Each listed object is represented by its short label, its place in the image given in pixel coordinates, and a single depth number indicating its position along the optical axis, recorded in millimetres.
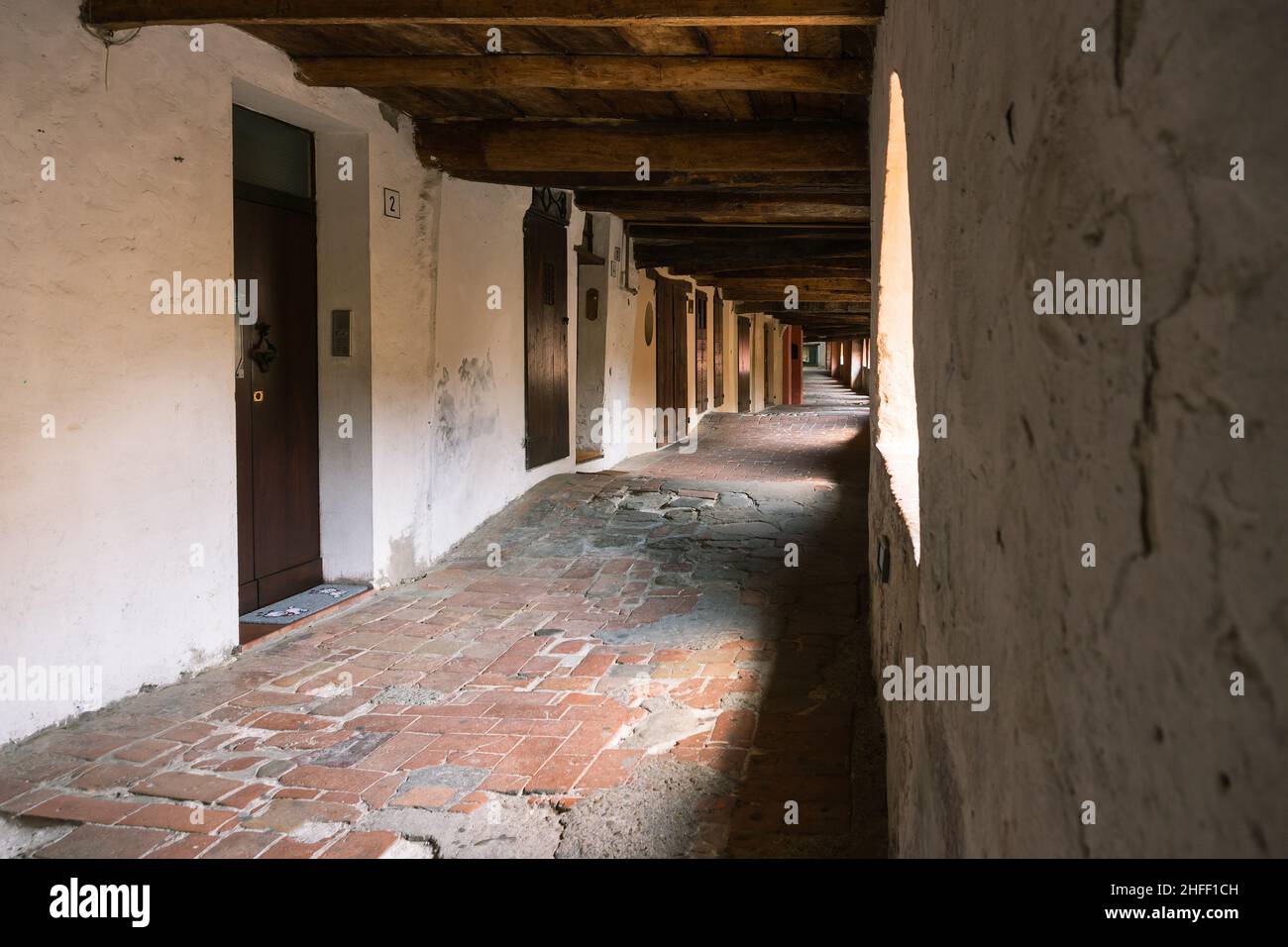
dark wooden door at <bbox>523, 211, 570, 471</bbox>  8133
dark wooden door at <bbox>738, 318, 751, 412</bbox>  19688
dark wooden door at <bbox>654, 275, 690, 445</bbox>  12281
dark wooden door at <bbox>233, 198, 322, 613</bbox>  5176
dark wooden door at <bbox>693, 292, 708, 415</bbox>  14852
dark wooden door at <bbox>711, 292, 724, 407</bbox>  16438
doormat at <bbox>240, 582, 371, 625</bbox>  5176
